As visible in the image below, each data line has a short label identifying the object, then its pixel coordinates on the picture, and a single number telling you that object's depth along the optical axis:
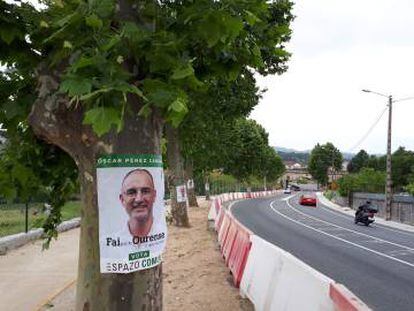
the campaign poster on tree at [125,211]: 4.55
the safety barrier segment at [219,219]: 19.22
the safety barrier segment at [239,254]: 9.98
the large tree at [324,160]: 149.75
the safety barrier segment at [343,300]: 4.18
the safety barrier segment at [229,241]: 12.52
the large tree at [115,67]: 3.94
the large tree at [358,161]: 153.86
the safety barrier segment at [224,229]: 15.04
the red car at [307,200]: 68.31
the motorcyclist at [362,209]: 37.38
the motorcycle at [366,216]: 37.00
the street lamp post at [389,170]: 44.25
